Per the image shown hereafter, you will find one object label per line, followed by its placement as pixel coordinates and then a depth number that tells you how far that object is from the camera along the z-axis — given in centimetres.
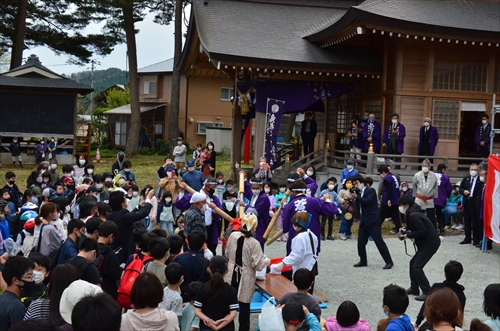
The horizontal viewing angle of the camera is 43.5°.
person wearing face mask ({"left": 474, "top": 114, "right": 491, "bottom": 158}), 1690
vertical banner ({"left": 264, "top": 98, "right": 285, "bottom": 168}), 1821
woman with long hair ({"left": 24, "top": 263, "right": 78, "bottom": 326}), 474
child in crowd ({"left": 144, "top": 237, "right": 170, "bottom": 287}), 617
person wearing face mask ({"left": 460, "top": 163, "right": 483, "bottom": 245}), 1294
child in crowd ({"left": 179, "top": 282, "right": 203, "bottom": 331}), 605
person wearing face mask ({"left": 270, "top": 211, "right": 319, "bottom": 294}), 760
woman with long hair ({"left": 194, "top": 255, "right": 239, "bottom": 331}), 580
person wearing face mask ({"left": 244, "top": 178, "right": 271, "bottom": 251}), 984
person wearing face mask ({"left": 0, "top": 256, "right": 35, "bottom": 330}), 470
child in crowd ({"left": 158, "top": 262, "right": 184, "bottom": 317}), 579
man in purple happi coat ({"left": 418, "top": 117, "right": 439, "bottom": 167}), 1694
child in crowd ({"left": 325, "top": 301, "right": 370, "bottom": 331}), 503
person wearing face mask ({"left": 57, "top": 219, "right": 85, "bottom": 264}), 632
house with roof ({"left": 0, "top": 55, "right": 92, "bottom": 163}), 2397
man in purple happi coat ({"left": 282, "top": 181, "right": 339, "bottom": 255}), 875
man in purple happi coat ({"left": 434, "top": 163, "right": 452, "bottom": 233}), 1405
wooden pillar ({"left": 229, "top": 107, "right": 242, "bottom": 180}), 1983
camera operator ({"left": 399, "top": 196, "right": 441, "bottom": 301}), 881
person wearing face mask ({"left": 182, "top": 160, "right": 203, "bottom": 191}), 1325
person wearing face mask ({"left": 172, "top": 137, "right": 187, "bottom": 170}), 2036
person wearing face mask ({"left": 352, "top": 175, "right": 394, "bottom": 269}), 1068
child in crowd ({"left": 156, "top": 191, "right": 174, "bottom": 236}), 1198
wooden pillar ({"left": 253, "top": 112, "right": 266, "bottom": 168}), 1823
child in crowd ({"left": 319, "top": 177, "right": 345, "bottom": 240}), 1366
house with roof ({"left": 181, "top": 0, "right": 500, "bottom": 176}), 1684
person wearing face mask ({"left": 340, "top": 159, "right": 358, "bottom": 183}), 1492
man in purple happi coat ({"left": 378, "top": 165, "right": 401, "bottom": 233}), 1335
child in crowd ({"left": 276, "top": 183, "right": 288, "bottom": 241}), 1364
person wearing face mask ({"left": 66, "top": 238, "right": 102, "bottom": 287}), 548
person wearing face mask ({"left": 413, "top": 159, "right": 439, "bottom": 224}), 1359
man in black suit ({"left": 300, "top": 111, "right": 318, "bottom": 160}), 2045
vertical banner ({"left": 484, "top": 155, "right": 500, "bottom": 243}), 1183
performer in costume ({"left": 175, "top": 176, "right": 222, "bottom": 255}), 926
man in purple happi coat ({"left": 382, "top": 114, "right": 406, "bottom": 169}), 1686
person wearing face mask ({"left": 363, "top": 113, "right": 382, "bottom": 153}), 1741
